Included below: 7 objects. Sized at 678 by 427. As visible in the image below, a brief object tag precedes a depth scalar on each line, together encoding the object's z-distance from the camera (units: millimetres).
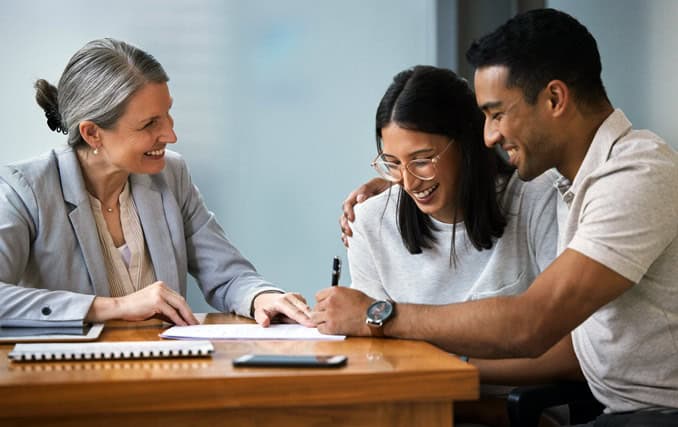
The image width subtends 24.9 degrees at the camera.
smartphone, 2161
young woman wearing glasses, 2796
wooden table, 2084
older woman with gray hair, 2891
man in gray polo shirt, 2337
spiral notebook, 2249
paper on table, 2465
